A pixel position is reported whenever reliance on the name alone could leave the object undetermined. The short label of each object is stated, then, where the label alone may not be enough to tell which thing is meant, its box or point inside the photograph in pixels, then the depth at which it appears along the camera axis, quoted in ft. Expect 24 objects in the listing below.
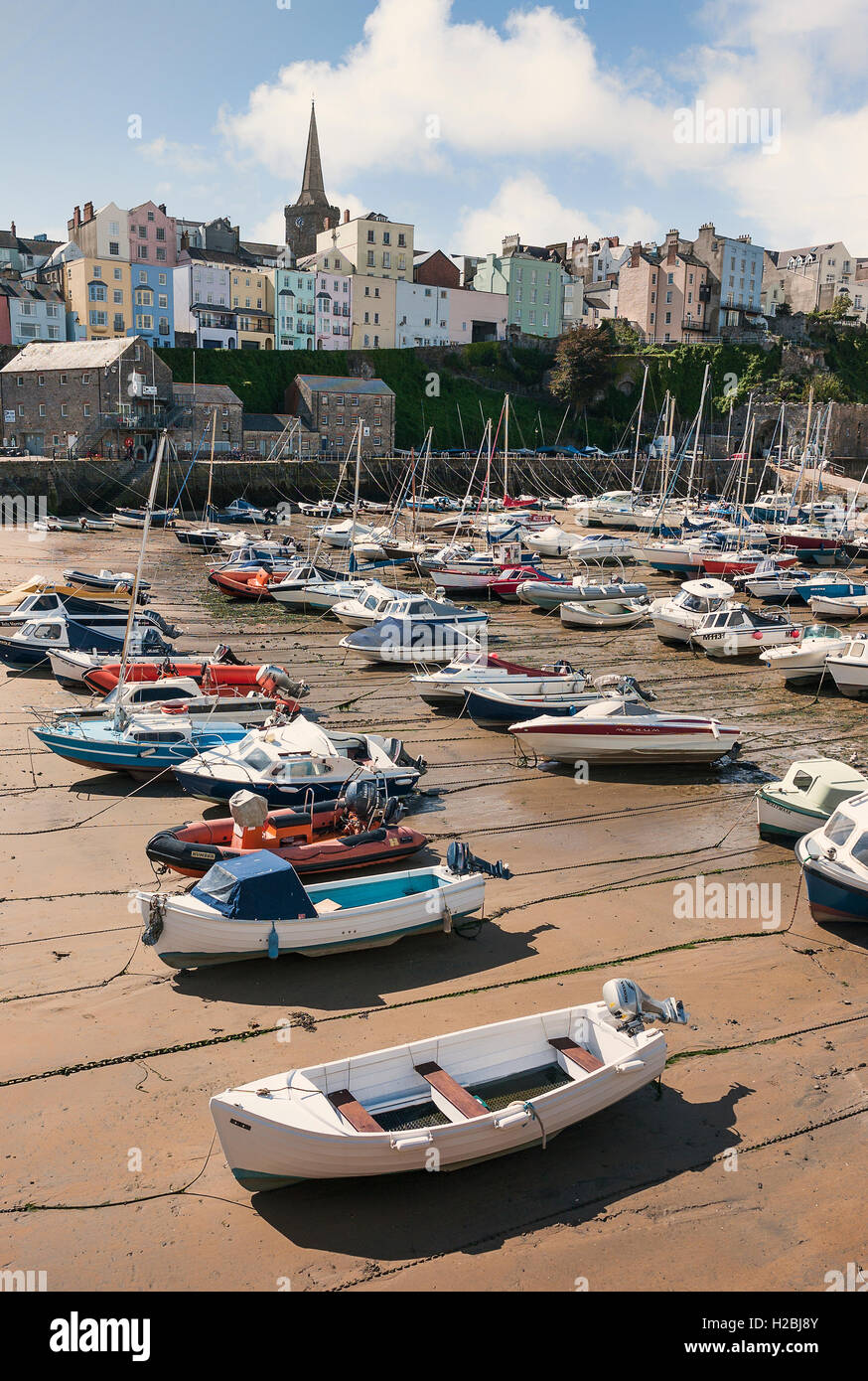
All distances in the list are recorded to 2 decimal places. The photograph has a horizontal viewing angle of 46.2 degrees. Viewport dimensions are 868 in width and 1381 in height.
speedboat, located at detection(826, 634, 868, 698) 73.87
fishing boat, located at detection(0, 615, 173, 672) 72.33
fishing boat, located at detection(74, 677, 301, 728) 56.80
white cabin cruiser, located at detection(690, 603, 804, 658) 86.58
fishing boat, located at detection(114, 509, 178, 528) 159.74
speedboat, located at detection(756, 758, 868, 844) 44.78
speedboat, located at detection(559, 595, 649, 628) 98.27
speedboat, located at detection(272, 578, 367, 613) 100.12
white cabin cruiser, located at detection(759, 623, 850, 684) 77.36
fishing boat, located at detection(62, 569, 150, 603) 91.04
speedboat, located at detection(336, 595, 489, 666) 79.15
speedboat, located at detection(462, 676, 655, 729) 61.82
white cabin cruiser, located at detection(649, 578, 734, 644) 89.66
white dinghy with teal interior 32.91
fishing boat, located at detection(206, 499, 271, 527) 172.04
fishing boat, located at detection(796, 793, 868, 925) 37.09
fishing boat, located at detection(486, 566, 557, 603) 111.96
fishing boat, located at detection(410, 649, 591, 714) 64.69
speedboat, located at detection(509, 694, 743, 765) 56.34
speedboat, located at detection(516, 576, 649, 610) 104.27
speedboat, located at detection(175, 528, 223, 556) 144.99
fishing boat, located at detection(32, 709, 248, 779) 51.34
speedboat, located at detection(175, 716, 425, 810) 46.09
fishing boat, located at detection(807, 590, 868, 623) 101.45
